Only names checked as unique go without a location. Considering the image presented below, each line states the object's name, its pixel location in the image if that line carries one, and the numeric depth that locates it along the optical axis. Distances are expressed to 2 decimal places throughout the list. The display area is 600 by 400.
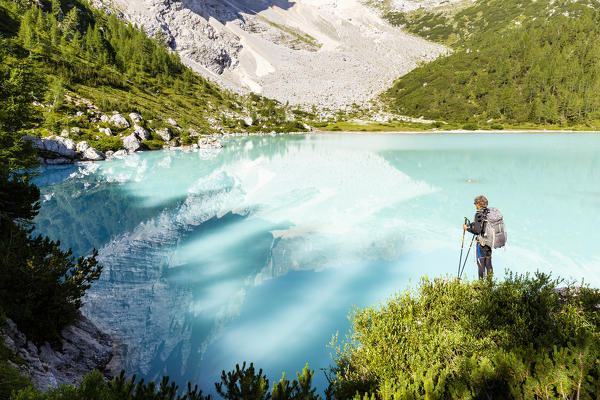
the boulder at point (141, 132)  62.41
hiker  9.01
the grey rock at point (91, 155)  45.93
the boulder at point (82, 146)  45.91
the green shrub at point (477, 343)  3.55
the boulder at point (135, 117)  69.56
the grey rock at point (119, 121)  63.29
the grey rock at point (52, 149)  40.69
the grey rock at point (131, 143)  57.06
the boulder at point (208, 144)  65.97
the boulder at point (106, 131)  58.25
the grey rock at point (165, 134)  68.50
